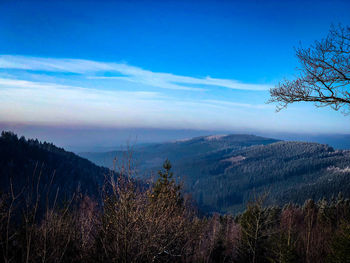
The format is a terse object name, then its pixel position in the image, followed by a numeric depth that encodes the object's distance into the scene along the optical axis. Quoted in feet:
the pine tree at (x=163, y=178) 55.16
